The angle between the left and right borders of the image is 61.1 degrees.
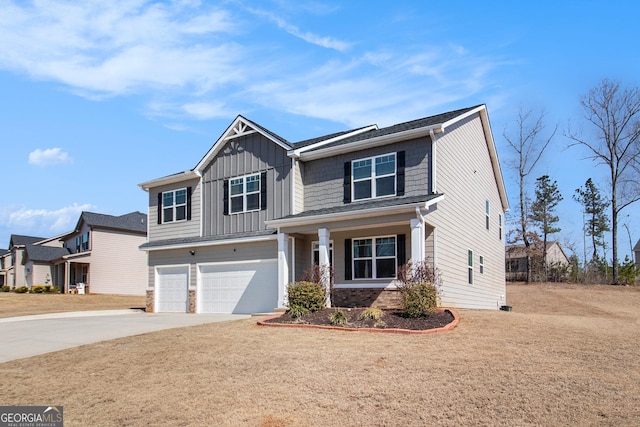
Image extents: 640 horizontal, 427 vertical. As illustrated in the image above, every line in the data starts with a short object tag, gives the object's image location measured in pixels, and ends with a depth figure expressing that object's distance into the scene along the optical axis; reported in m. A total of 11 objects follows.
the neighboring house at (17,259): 46.97
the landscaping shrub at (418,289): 13.68
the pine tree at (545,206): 42.94
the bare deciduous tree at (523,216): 38.12
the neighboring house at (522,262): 37.78
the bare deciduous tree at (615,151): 33.91
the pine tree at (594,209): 48.88
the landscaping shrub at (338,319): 13.46
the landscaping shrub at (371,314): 13.64
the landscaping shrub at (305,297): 15.55
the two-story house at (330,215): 17.25
